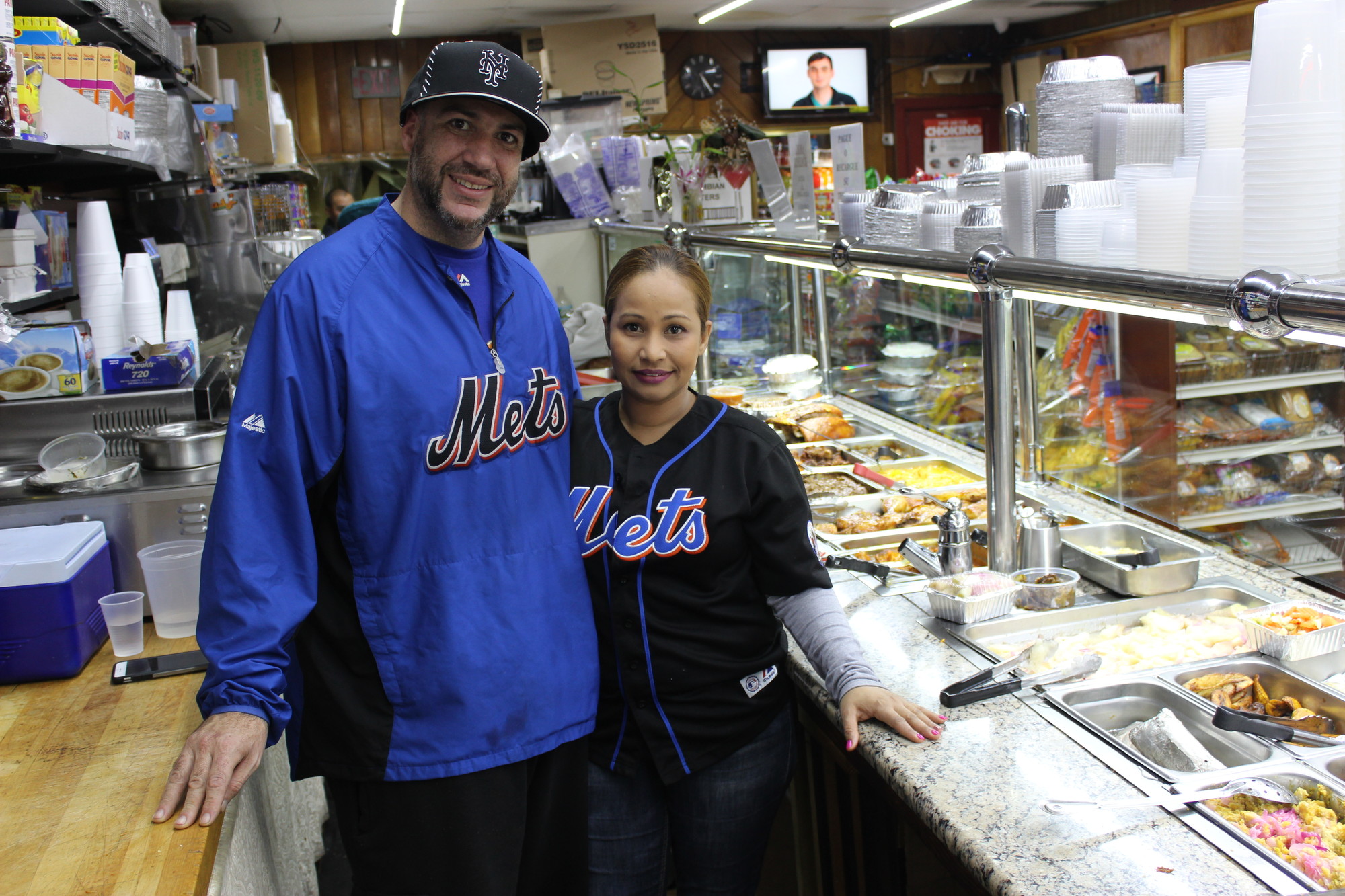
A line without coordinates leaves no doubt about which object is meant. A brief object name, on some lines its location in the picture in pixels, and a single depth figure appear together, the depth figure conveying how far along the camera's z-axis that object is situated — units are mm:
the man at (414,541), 1483
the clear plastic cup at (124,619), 2088
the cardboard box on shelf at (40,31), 2693
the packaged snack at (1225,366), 3910
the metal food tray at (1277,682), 1580
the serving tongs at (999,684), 1671
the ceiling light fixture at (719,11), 9273
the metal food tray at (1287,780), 1330
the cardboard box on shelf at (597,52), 9047
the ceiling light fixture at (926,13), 9643
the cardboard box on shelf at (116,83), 2801
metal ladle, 1351
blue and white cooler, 1907
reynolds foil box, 2812
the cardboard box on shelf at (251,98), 6562
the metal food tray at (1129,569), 2029
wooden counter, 1361
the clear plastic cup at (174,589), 2180
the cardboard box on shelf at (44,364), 2717
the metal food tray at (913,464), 2967
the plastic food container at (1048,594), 2008
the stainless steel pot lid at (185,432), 2451
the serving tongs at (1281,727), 1505
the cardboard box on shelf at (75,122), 2412
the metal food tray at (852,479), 2936
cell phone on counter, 1986
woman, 1724
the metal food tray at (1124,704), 1594
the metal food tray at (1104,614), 1952
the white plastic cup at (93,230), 3260
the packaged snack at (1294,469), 3771
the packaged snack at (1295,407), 3801
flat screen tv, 11086
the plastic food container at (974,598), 1951
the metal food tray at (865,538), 2557
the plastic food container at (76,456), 2371
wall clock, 10992
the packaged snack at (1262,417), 3781
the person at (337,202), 9516
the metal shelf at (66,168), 2252
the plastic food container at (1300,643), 1696
